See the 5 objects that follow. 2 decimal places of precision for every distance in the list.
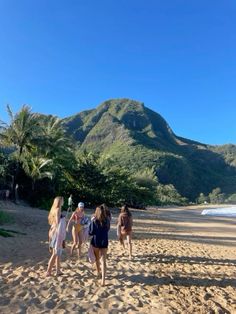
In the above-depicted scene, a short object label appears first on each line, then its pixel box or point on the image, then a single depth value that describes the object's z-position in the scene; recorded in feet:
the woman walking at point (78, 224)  18.15
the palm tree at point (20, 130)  54.92
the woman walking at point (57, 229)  13.93
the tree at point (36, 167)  55.86
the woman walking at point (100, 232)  13.71
